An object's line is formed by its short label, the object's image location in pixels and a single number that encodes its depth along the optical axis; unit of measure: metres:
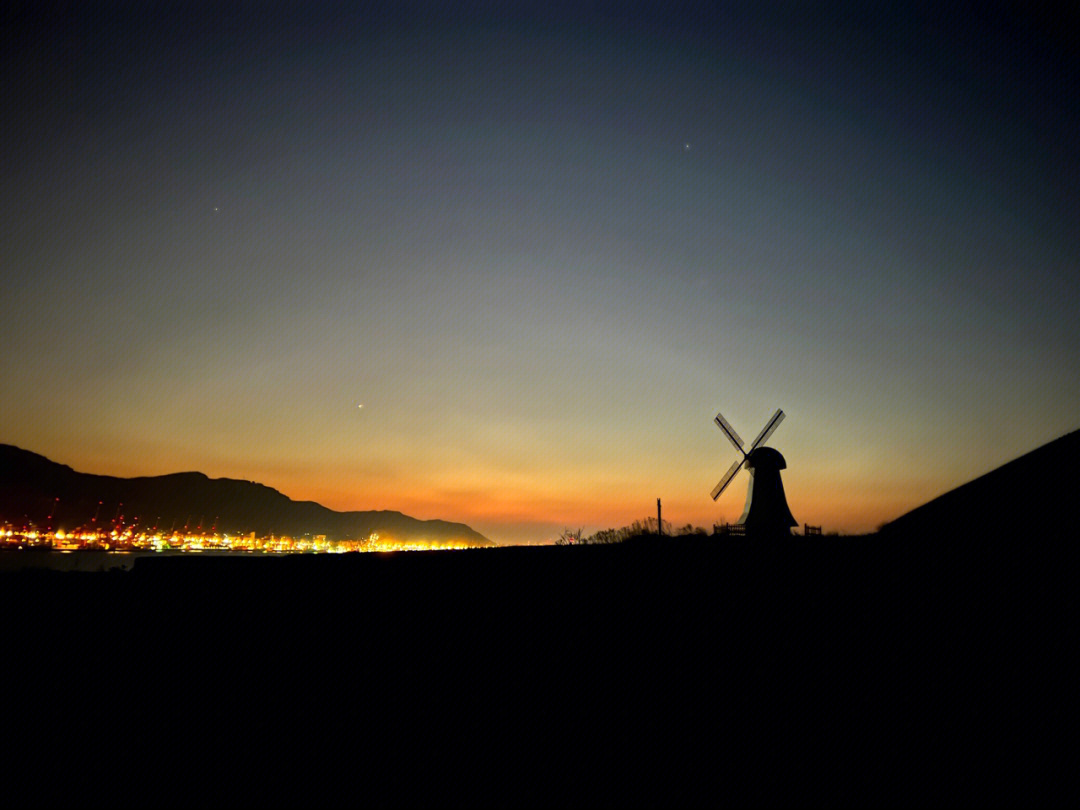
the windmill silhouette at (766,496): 26.14
